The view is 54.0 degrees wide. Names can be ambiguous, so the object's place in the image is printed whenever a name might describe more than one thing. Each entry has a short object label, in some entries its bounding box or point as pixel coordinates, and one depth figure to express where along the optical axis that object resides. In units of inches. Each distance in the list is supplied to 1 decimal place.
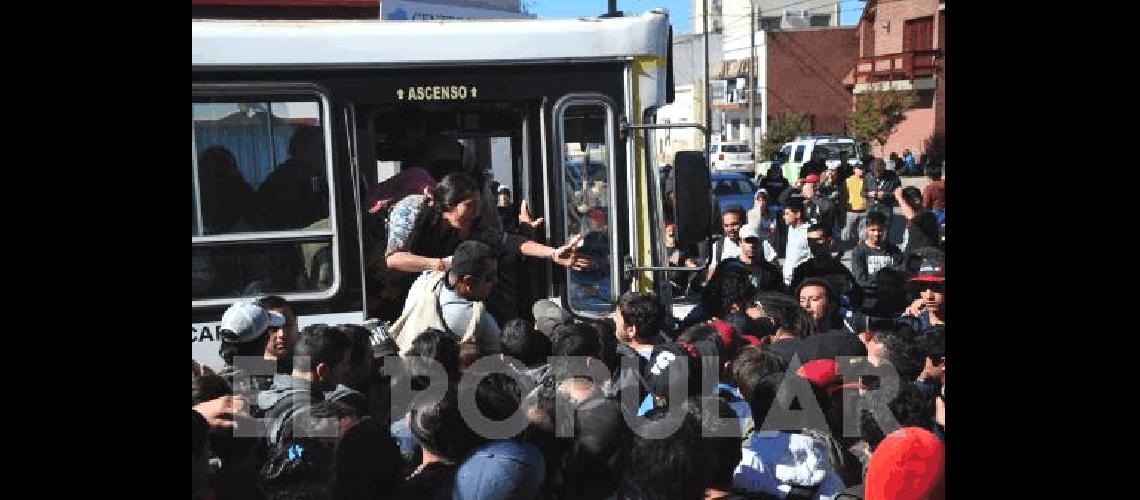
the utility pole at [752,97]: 1991.9
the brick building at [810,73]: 2135.8
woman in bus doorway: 206.7
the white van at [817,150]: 1337.4
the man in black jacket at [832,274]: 310.5
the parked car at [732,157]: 1601.9
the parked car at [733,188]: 901.2
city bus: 204.4
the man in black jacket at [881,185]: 668.7
